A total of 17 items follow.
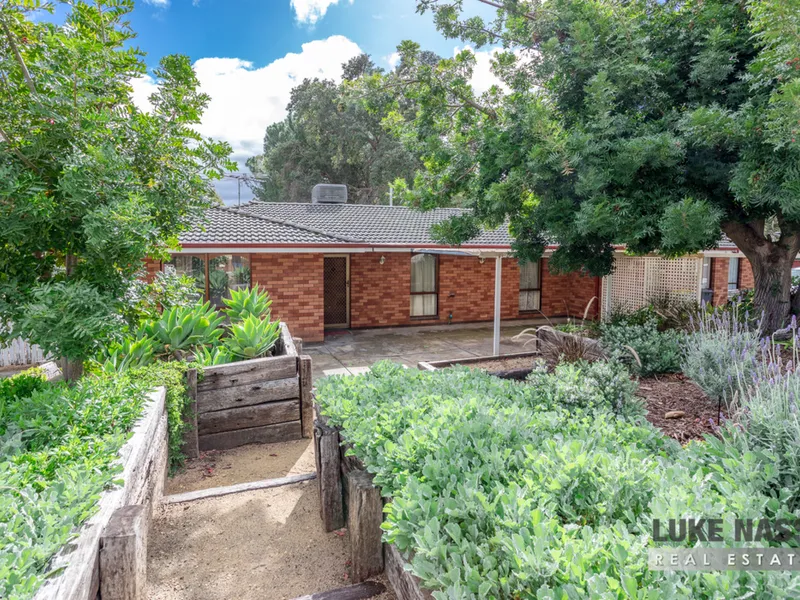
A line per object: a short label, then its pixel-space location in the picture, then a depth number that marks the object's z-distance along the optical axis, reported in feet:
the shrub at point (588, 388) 12.89
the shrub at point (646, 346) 21.29
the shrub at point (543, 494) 5.27
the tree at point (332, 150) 90.48
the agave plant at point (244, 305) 22.90
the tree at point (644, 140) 16.20
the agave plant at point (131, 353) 15.71
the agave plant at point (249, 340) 19.33
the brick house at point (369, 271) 37.76
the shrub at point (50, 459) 5.93
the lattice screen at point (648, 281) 37.96
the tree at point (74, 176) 10.68
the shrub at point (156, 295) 13.43
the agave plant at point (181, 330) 18.74
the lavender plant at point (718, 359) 14.73
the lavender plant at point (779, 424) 7.65
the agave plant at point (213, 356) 18.12
